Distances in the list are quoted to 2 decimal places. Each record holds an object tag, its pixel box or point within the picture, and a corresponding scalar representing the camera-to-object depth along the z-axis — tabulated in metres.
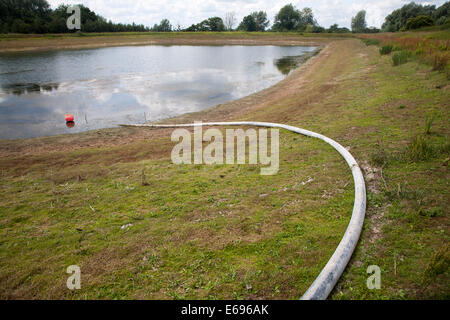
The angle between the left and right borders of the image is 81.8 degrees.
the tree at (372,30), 101.72
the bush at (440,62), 13.69
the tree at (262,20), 136.75
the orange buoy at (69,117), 15.50
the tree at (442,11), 65.19
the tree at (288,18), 119.87
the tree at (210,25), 116.06
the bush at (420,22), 50.14
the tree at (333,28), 97.50
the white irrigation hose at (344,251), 3.60
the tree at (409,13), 66.96
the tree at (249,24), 126.60
